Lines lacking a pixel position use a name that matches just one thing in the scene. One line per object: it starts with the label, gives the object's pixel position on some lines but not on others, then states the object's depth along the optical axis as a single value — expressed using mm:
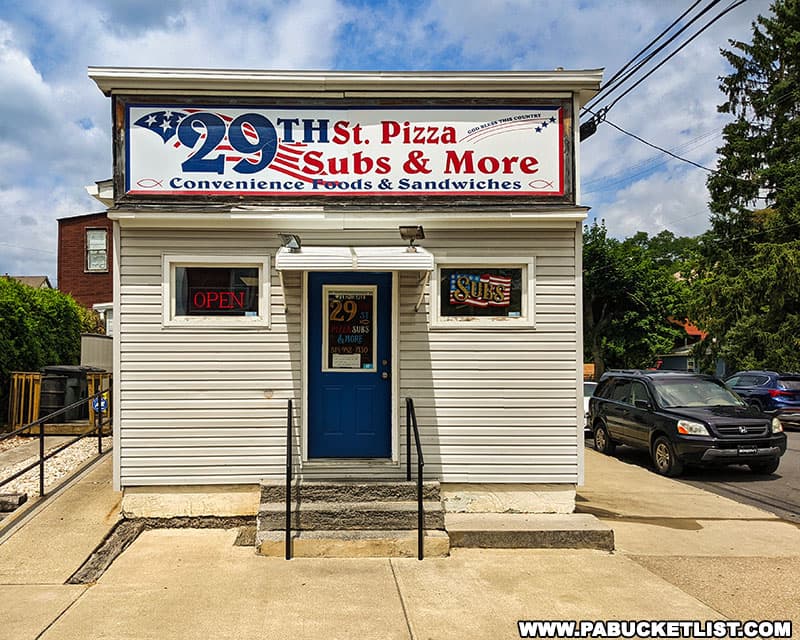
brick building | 25578
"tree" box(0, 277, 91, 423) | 13148
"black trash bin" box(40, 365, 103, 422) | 12898
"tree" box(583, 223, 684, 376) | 38594
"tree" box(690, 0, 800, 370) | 25812
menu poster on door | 7496
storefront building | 7211
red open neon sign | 7316
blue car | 18031
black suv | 10750
